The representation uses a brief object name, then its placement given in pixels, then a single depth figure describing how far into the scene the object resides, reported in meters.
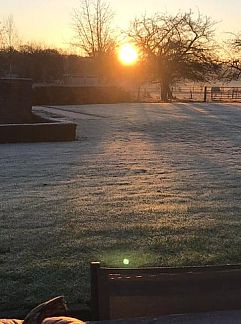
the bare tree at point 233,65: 44.10
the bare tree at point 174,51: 45.19
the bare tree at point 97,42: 55.75
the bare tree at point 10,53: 48.22
